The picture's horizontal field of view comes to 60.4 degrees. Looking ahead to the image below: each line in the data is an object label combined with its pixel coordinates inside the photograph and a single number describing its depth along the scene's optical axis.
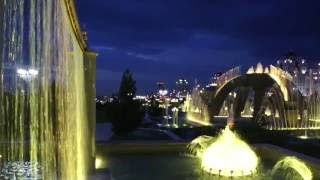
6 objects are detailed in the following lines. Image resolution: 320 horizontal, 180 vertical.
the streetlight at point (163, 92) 47.92
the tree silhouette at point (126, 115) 11.55
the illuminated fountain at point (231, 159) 5.90
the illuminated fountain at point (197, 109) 16.62
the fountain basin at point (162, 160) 5.95
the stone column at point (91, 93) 5.06
